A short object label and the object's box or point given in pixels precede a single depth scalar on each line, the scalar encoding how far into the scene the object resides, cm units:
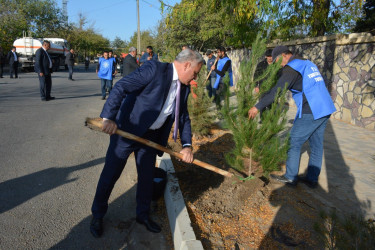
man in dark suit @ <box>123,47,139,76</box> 840
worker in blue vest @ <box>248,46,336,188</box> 333
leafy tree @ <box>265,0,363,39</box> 830
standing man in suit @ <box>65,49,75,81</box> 1652
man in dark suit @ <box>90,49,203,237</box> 235
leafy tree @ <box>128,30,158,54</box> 4823
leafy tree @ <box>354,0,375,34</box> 1611
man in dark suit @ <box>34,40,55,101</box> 855
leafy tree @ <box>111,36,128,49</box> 9535
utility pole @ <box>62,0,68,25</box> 4516
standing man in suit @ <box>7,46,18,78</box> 1537
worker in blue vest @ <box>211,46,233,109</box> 805
